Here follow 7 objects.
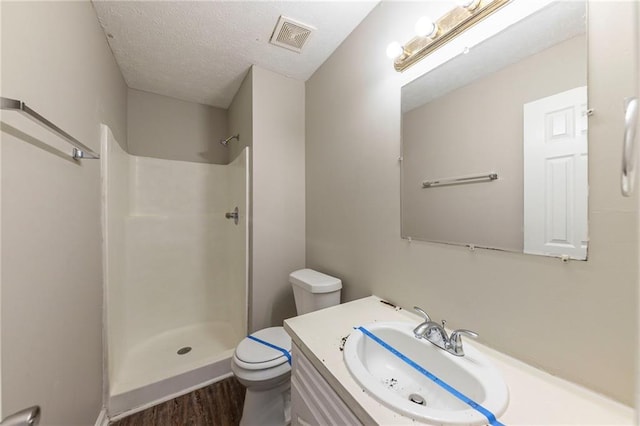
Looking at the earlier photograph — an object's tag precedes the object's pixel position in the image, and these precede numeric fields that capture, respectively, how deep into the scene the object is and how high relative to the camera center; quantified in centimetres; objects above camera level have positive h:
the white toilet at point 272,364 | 117 -78
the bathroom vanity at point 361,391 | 52 -46
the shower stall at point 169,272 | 148 -54
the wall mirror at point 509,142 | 61 +23
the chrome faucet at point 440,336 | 73 -41
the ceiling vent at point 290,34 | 131 +106
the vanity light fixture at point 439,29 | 77 +67
